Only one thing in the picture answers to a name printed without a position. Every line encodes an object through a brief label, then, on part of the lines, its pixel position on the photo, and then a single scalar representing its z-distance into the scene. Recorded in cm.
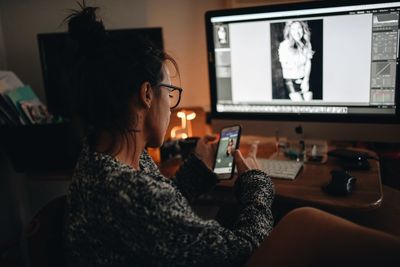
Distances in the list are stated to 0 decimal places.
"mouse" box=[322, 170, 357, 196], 98
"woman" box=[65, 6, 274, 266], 65
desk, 94
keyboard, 113
